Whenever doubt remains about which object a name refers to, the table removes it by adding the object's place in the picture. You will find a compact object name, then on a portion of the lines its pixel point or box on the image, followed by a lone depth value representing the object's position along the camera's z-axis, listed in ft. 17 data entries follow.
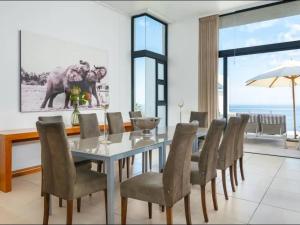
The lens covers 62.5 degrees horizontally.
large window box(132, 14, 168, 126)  19.69
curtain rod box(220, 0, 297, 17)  17.04
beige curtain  19.08
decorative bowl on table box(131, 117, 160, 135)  10.13
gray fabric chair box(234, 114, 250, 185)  10.67
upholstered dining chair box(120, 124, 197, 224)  6.17
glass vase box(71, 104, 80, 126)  14.26
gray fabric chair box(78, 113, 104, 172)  11.02
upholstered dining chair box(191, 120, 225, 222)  7.64
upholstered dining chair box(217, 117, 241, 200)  9.32
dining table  6.72
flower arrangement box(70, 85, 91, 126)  14.30
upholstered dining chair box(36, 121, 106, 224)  6.32
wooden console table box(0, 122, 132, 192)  10.16
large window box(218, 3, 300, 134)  17.11
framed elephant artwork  12.76
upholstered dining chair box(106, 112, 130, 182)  12.51
